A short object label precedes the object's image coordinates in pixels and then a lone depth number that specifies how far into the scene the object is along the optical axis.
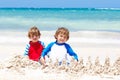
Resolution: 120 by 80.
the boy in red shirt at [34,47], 7.18
